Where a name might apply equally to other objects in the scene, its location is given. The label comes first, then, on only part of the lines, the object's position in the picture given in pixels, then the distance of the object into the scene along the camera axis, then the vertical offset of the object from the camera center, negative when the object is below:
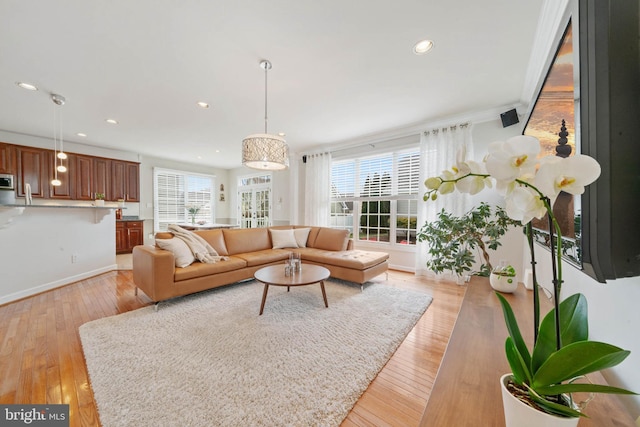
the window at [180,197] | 6.30 +0.41
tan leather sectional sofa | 2.44 -0.70
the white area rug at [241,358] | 1.26 -1.11
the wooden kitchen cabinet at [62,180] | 4.56 +0.62
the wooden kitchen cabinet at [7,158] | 4.07 +0.93
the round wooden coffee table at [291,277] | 2.30 -0.73
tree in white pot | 2.40 -0.28
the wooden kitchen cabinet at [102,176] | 5.13 +0.78
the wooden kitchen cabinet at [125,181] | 5.44 +0.73
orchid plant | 0.41 -0.11
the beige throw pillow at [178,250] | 2.64 -0.48
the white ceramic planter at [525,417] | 0.43 -0.42
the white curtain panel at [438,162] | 3.42 +0.81
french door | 6.85 +0.11
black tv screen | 0.51 +0.18
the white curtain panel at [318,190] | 5.04 +0.48
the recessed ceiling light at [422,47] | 1.93 +1.46
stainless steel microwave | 3.88 +0.48
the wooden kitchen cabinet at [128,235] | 5.41 -0.64
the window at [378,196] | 4.10 +0.30
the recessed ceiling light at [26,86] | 2.53 +1.43
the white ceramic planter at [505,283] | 1.52 -0.49
